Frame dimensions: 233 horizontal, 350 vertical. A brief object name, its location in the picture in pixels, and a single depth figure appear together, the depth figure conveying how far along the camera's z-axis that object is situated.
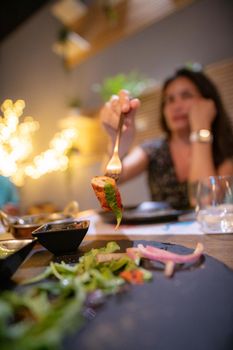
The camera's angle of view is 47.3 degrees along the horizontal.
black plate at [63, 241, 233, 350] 0.37
